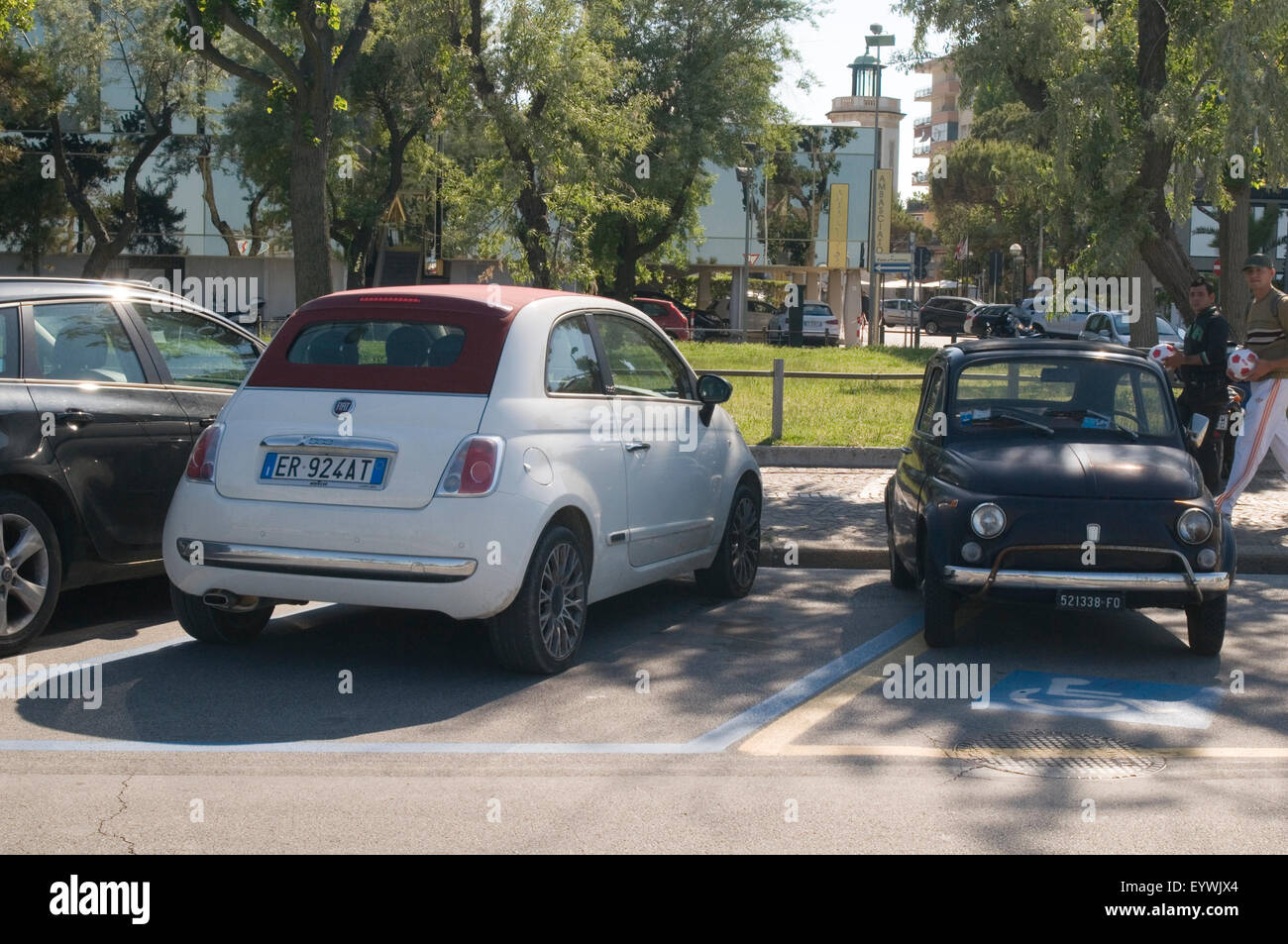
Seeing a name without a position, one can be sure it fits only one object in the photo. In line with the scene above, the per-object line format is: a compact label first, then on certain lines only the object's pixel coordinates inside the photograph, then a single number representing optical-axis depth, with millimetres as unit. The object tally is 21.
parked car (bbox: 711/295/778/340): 58219
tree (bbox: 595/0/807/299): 41969
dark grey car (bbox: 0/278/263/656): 7211
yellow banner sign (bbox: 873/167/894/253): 63281
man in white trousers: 10516
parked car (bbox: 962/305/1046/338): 51625
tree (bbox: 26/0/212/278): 43875
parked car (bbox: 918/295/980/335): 71125
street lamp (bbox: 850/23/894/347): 57953
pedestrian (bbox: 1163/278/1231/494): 11312
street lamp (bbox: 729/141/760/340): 55544
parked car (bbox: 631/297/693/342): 47156
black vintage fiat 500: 7230
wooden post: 16469
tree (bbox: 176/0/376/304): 15438
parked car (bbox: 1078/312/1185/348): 37125
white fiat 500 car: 6484
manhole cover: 5555
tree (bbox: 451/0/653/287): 26672
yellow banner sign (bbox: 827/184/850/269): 60750
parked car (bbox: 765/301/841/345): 54219
